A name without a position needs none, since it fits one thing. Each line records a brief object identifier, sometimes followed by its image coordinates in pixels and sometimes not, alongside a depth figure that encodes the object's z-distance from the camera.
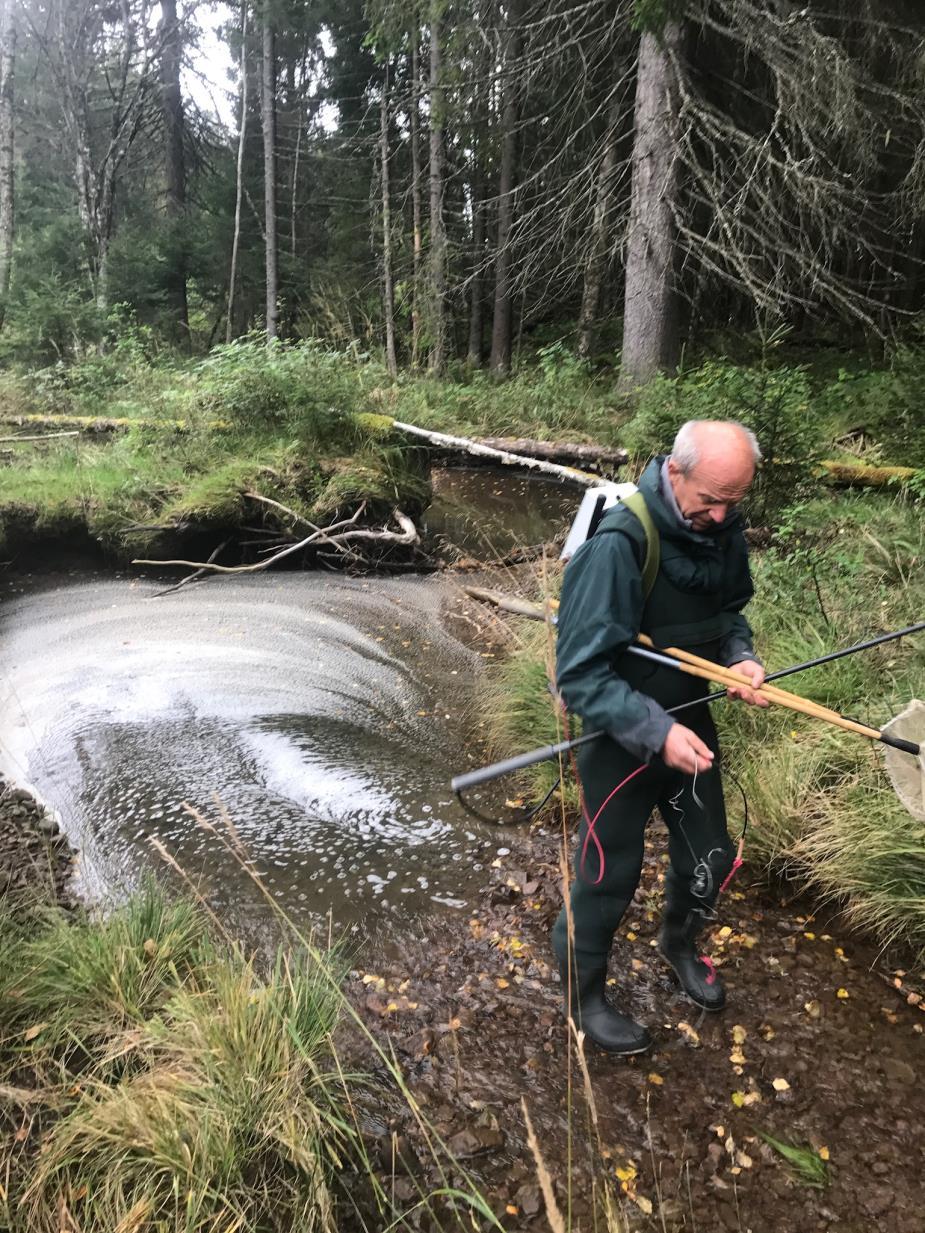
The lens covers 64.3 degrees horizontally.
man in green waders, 2.00
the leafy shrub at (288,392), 8.73
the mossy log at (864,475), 6.37
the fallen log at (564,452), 8.16
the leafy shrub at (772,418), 5.58
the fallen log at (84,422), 10.41
